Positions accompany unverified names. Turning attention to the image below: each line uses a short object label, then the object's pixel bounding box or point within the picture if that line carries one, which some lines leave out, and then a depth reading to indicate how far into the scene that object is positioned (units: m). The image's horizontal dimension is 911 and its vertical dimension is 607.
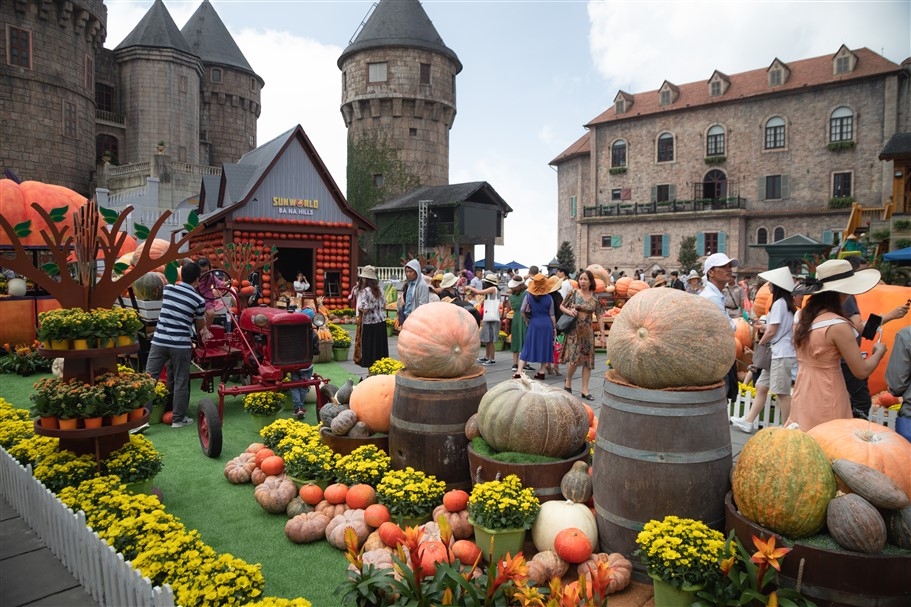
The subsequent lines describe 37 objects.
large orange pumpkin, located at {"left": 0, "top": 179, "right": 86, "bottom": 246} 13.31
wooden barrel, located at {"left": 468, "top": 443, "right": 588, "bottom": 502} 4.34
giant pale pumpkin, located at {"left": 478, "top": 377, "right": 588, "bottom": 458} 4.43
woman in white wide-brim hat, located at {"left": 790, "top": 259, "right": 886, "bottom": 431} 4.43
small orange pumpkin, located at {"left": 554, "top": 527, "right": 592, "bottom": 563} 3.82
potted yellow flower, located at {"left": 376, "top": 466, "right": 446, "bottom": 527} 4.53
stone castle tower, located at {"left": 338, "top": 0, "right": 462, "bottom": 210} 44.16
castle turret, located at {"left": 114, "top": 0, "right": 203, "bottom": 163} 40.88
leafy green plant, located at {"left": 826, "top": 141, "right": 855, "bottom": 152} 39.22
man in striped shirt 7.07
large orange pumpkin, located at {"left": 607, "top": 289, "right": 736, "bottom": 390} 3.85
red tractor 6.75
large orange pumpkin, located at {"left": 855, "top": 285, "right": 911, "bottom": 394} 7.96
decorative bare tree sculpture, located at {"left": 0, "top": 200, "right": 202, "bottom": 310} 5.01
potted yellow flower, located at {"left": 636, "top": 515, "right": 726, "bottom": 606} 3.28
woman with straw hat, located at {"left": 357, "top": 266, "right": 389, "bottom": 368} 10.08
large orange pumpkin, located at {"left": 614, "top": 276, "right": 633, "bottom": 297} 17.12
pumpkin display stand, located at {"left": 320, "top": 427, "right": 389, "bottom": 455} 5.48
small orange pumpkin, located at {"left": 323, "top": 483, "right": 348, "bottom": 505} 4.94
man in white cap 6.99
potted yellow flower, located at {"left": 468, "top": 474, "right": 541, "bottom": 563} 3.96
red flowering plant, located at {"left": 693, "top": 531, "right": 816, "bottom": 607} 3.10
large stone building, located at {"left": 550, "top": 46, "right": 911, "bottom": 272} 39.09
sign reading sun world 21.42
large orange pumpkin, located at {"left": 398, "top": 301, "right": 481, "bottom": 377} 5.09
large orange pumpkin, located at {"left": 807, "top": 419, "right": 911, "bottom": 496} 3.51
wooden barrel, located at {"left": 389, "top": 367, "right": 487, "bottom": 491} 4.95
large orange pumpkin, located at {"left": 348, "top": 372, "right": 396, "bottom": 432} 5.57
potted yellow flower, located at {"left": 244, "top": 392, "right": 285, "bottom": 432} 7.46
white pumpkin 4.04
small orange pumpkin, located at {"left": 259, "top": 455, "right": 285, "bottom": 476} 5.61
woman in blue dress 10.23
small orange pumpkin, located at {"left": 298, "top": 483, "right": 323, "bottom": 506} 5.04
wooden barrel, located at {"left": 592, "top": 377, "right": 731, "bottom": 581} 3.74
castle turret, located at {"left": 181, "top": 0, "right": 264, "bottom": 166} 47.69
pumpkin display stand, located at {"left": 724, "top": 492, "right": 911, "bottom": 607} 3.05
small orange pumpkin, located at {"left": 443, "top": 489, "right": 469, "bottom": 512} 4.46
